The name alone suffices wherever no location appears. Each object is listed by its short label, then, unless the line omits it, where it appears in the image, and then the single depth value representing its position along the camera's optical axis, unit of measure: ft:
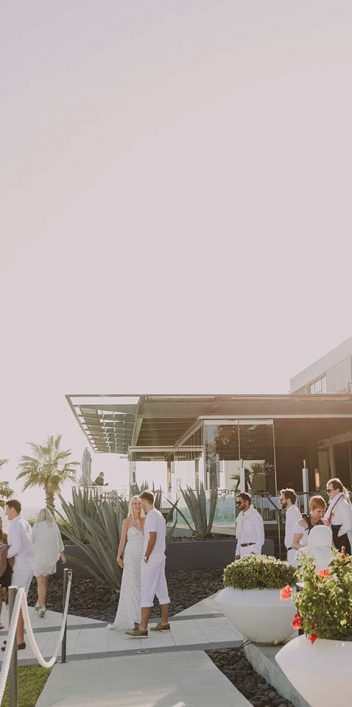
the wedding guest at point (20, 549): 25.04
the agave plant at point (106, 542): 33.91
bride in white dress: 26.50
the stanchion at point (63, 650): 21.64
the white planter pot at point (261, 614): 19.49
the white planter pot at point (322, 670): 11.56
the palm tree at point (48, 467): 133.80
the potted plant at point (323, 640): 11.66
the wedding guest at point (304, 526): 24.75
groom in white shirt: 24.99
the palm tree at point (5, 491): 124.50
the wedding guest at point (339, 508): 29.91
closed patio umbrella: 65.26
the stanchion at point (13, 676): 13.60
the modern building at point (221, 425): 59.82
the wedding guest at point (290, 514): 28.63
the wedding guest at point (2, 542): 24.68
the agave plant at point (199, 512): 46.85
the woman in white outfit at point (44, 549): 30.22
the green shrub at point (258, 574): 20.30
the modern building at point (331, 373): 108.17
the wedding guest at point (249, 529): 29.63
